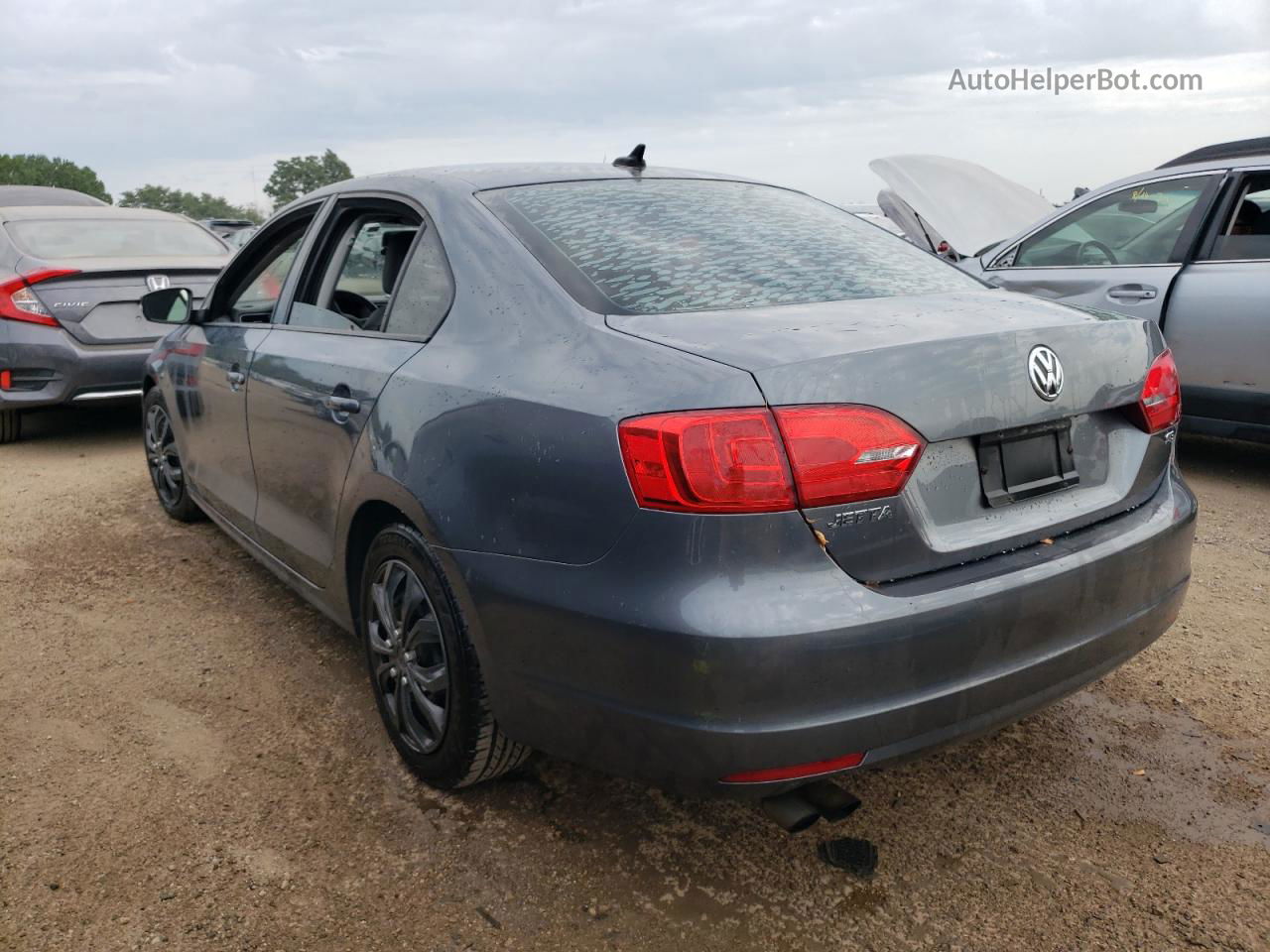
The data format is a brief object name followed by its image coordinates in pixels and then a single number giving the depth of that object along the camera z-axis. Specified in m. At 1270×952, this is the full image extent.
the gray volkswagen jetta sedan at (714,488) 1.90
